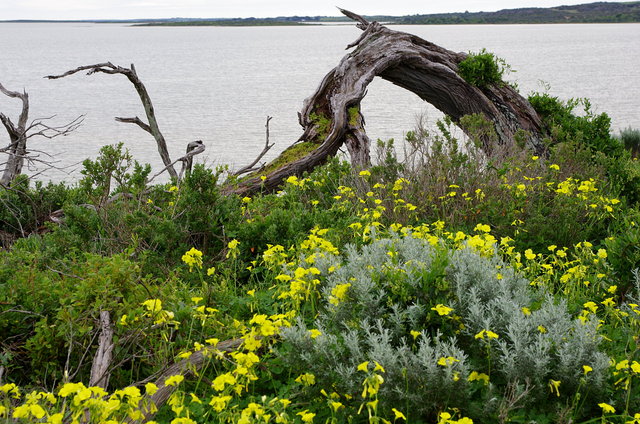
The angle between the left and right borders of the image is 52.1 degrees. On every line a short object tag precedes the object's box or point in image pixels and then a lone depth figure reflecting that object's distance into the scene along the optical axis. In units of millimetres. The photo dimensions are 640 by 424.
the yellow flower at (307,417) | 2877
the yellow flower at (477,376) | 3418
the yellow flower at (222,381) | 3021
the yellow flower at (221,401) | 2947
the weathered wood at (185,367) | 3591
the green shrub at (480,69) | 10547
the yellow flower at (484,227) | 5203
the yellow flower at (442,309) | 3403
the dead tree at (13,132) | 9123
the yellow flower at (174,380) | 3020
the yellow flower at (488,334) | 3215
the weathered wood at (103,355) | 3836
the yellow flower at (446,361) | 3146
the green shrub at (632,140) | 14359
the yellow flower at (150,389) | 2904
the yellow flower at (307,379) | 3434
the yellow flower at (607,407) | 3042
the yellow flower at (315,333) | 3560
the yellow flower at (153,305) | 3885
